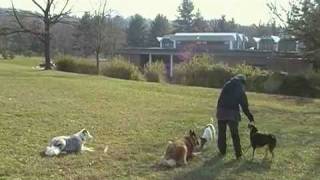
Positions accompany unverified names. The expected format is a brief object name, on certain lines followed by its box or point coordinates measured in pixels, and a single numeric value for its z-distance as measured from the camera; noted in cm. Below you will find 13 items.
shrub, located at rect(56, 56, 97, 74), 4716
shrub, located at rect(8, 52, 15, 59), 7604
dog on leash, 1038
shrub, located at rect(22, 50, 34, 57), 7977
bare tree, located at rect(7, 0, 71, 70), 4862
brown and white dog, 973
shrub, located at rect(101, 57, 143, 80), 4127
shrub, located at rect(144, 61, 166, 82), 3948
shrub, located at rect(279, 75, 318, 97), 3369
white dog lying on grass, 1032
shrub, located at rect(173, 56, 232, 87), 3781
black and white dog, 1149
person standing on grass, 1023
